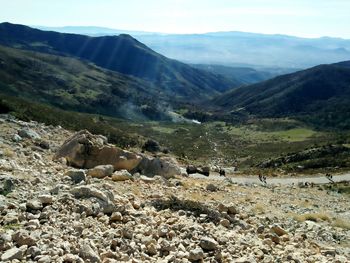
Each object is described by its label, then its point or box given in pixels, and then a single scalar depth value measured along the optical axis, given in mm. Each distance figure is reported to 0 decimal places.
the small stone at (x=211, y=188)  24941
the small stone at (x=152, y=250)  11367
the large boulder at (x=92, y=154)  25781
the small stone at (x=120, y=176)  20453
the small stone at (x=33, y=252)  9320
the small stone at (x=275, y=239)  14961
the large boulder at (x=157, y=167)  27984
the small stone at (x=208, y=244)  12258
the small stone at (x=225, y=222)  15492
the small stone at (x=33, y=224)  10648
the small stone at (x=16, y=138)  25986
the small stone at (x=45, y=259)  8964
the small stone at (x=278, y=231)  16100
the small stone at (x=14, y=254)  8914
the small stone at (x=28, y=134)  29192
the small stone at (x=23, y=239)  9716
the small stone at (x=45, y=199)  12422
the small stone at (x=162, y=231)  12531
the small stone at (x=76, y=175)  17219
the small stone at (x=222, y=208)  17734
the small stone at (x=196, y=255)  11417
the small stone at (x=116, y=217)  12875
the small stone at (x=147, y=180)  21666
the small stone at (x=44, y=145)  27992
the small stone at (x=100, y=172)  20438
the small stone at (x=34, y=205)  12078
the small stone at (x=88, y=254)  9633
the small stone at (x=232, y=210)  17891
